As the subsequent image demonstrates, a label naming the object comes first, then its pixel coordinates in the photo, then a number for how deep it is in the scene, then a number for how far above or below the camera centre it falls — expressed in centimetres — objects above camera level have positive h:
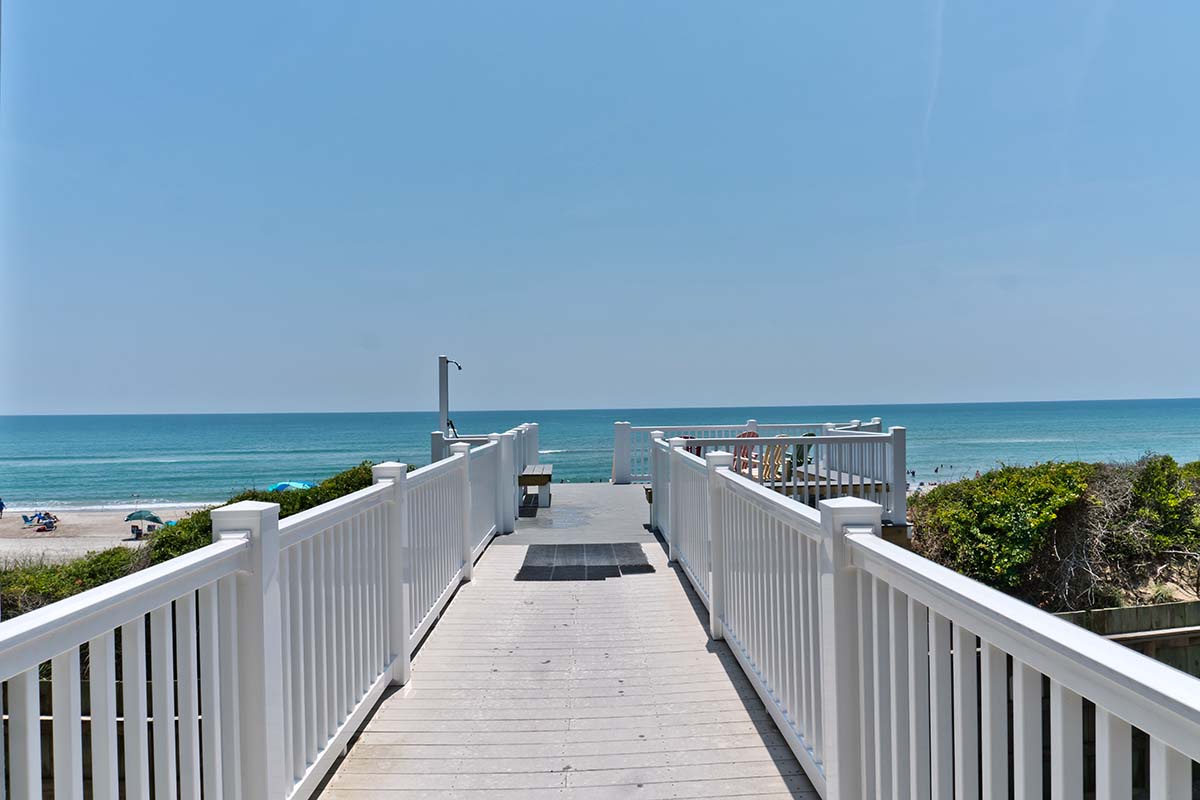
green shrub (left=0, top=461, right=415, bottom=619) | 536 -152
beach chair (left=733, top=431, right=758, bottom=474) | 761 -90
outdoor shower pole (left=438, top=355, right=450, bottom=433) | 1002 +10
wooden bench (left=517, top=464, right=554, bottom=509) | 956 -125
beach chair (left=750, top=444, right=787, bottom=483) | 780 -97
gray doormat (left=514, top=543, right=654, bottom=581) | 604 -170
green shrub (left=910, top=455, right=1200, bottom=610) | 721 -178
